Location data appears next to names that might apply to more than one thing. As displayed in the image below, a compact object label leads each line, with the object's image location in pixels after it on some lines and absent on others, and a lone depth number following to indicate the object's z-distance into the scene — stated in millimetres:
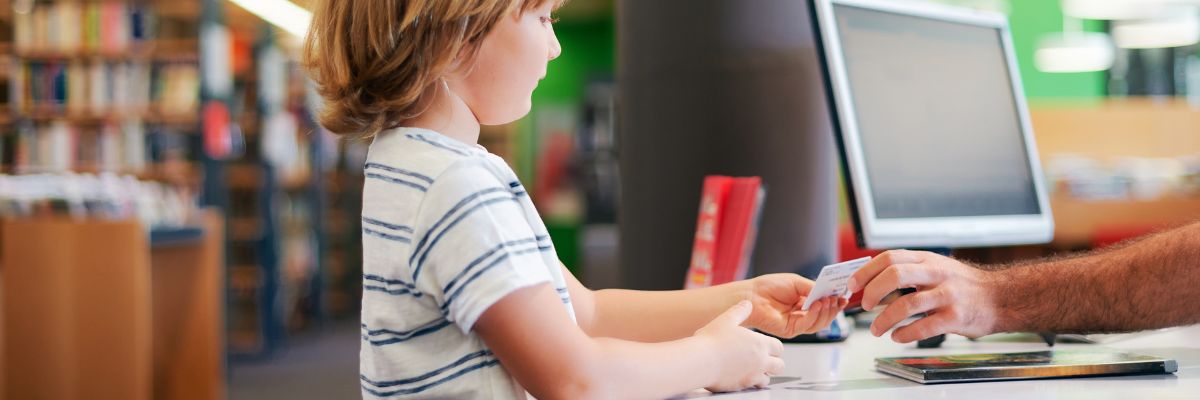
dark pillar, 1533
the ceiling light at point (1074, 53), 8156
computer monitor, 1340
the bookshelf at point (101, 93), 5742
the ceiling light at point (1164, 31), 7312
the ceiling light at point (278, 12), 6453
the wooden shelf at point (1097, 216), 5301
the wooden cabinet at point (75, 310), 3764
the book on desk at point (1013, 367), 1033
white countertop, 965
